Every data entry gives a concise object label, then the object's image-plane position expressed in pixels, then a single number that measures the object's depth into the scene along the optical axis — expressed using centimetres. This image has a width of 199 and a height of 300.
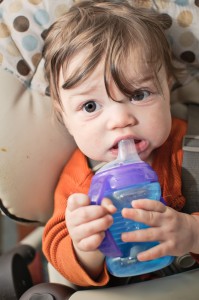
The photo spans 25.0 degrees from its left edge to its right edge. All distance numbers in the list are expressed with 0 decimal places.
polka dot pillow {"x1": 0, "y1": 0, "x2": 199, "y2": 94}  88
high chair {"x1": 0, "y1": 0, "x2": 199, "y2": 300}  87
